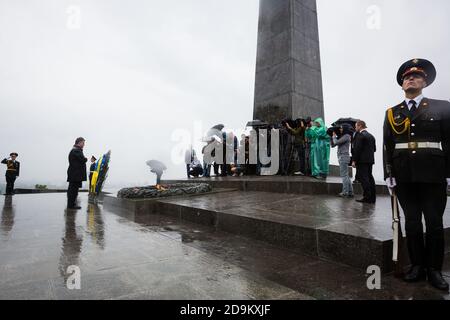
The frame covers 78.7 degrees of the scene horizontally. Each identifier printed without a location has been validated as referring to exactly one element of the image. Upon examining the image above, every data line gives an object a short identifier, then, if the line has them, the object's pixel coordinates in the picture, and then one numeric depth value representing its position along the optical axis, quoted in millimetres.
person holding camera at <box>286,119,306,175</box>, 9016
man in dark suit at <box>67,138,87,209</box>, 6902
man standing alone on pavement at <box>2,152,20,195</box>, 11336
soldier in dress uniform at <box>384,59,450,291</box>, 2291
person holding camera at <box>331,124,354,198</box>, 5750
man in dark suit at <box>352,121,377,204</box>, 5109
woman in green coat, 8016
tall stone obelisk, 11055
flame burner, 6473
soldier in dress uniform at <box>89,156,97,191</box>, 12613
